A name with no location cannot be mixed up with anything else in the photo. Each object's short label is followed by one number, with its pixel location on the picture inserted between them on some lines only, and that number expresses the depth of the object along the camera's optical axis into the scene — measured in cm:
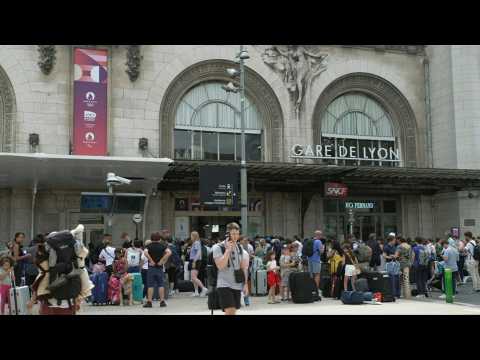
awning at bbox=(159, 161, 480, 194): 2517
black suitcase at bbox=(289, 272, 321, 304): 1603
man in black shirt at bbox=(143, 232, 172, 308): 1478
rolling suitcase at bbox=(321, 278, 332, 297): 1760
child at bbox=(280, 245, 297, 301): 1645
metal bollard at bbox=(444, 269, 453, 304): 1583
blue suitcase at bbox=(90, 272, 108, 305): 1598
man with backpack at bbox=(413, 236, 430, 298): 1780
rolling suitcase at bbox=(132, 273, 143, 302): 1609
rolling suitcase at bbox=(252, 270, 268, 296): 1839
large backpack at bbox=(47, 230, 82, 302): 844
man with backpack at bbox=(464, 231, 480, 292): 1936
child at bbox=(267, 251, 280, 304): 1595
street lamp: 2019
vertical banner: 2625
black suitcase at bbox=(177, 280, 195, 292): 1919
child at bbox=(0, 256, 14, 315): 1205
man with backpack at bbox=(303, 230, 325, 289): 1769
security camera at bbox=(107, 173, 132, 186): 1822
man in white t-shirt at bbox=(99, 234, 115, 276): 1666
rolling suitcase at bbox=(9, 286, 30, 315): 1147
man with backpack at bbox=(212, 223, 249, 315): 877
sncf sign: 2702
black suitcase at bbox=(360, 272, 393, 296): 1623
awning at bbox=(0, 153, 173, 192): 2006
